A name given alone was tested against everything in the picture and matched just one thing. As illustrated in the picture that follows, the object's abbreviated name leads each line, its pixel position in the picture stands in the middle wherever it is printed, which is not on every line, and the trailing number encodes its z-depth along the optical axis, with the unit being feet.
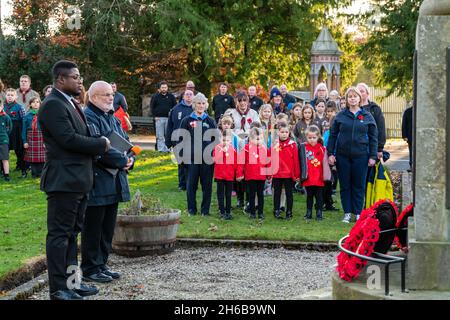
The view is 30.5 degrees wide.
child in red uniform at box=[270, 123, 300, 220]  42.34
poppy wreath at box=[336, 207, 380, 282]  22.67
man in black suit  24.57
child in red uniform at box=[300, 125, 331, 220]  42.39
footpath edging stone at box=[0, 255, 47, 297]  27.25
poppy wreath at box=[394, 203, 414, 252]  25.27
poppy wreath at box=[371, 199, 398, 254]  24.39
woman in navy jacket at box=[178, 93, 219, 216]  42.50
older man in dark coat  27.89
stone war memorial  21.72
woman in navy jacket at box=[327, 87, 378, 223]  40.32
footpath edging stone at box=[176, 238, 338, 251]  34.50
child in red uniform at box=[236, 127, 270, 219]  42.01
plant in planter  31.81
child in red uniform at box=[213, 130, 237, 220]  42.24
